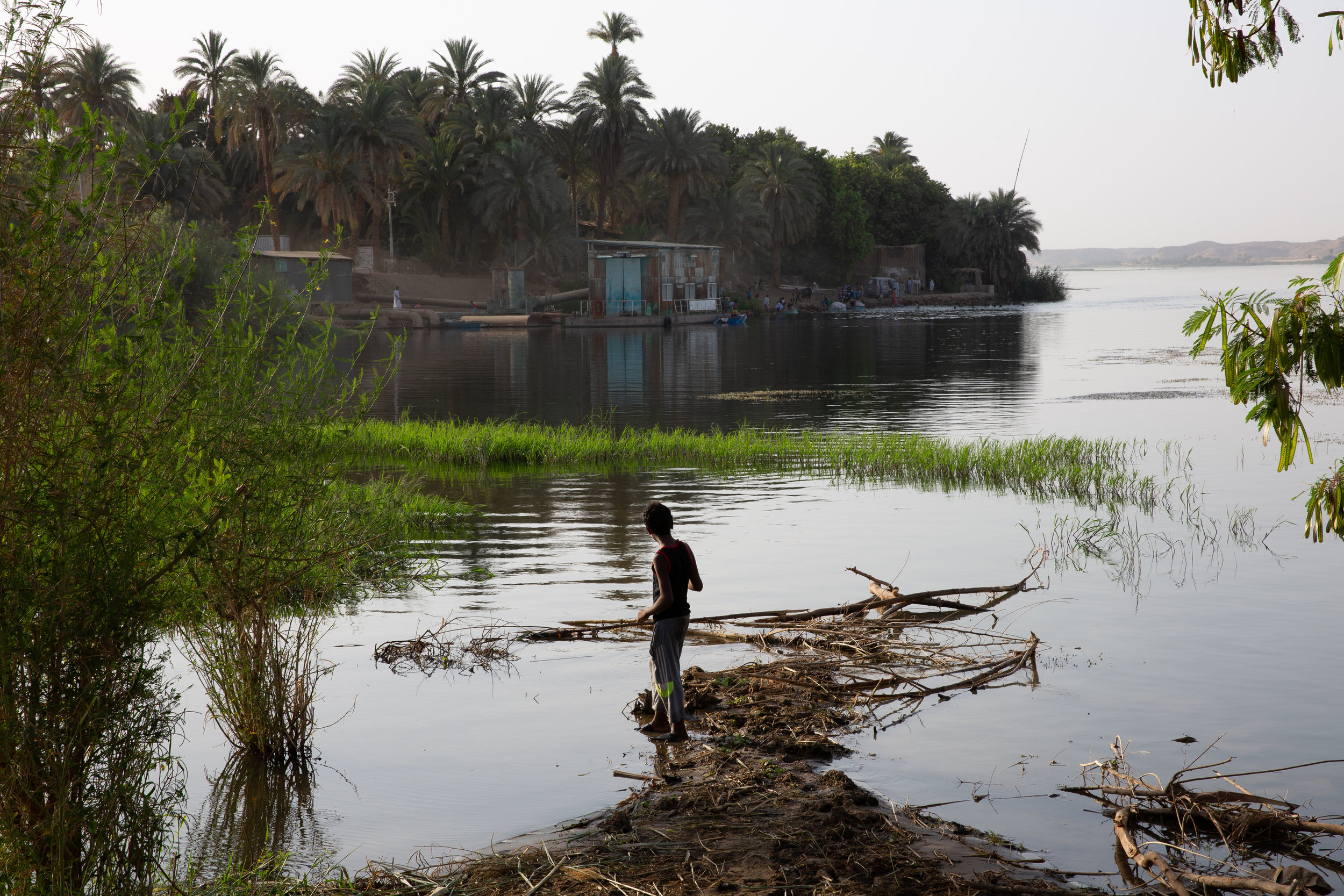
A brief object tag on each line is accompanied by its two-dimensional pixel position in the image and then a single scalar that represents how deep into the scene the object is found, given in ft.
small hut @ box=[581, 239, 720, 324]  249.75
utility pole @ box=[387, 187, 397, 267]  242.58
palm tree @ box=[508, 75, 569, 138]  275.80
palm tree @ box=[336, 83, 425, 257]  229.66
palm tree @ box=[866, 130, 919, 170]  433.89
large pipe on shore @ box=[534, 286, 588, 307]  267.59
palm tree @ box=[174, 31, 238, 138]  237.45
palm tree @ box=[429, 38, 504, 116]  264.72
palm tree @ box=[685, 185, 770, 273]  307.37
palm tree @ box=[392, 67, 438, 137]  265.75
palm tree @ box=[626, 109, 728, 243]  278.87
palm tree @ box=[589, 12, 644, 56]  293.43
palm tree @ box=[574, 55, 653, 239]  273.54
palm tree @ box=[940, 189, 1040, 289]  382.83
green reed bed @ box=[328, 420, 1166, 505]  65.16
